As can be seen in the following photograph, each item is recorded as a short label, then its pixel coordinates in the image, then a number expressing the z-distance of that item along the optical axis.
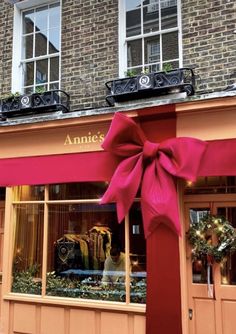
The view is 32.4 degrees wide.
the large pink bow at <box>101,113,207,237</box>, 5.71
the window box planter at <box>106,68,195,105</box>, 6.29
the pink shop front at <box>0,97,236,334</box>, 5.77
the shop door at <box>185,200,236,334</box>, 5.72
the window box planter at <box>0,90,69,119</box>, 7.16
